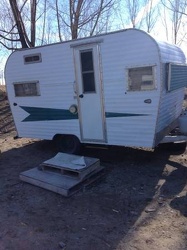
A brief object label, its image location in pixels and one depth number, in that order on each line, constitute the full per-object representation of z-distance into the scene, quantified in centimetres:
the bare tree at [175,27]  1946
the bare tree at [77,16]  1044
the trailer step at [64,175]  409
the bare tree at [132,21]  1656
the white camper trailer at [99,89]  449
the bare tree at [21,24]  953
